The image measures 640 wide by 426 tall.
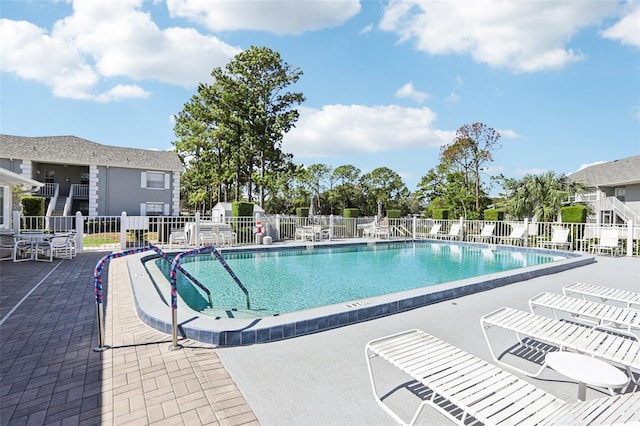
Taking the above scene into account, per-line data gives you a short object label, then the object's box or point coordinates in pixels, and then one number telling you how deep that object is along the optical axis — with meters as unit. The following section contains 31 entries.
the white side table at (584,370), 2.13
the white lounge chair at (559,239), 13.75
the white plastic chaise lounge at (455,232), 17.69
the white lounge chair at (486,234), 16.39
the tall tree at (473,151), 27.55
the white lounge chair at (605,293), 4.49
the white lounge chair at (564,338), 2.66
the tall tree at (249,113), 23.28
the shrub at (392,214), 22.45
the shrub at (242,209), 14.70
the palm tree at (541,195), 17.36
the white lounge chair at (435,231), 18.48
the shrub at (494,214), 17.72
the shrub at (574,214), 13.98
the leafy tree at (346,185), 37.06
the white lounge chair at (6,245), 9.55
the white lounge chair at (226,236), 12.96
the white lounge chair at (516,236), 15.35
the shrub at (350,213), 20.80
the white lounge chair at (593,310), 3.64
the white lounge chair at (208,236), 12.33
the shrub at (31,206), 14.57
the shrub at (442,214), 19.44
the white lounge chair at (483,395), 1.79
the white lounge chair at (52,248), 9.12
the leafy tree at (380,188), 38.03
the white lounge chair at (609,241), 12.33
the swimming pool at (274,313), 3.75
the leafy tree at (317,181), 36.75
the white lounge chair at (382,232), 17.50
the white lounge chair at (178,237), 12.09
